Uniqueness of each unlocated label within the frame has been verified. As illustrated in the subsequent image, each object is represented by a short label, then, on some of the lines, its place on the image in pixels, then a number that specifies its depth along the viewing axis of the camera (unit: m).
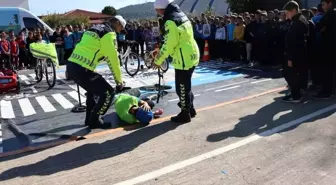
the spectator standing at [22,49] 16.69
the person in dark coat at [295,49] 7.28
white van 19.08
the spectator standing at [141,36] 19.06
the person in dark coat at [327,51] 7.67
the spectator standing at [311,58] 8.08
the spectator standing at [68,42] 17.17
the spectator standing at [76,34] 17.14
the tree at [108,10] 69.59
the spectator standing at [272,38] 12.87
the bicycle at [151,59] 12.84
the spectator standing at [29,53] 16.48
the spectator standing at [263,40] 13.13
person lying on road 6.37
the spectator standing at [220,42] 15.16
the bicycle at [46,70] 11.10
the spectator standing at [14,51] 15.87
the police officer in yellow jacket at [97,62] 5.93
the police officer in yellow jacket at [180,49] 6.08
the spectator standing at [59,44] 17.33
